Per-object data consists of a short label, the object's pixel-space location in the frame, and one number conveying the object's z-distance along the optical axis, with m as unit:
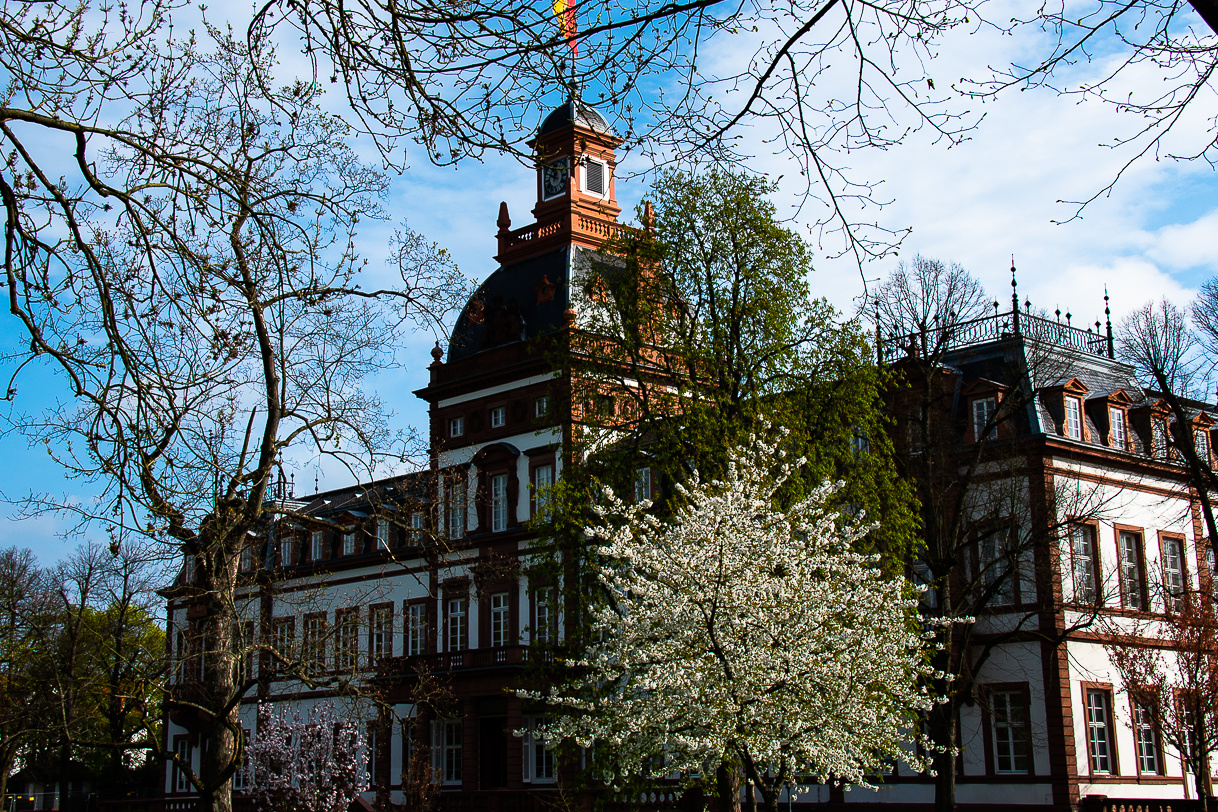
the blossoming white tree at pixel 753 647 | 19.52
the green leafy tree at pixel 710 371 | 24.44
